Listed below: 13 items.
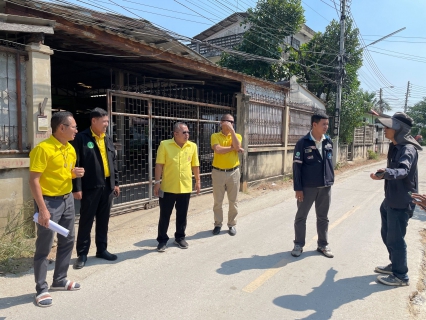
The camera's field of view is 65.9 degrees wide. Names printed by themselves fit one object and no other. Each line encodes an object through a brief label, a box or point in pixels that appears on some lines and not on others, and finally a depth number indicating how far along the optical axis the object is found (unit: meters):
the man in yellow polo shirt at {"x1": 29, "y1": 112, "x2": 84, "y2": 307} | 2.96
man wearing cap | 3.51
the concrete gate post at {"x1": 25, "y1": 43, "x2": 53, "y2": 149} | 4.52
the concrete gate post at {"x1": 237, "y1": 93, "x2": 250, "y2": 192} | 8.95
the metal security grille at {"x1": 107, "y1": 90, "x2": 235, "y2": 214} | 6.64
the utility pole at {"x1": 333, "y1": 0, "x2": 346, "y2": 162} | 14.92
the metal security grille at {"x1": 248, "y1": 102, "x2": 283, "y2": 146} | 9.55
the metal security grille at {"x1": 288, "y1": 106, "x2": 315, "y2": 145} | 11.82
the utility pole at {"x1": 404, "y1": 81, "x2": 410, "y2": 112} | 51.47
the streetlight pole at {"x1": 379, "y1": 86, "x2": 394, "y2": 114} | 47.33
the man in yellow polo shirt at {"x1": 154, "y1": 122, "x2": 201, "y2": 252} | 4.45
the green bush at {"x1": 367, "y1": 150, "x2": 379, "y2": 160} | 21.73
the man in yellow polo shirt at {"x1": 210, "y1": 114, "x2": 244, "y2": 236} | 5.23
